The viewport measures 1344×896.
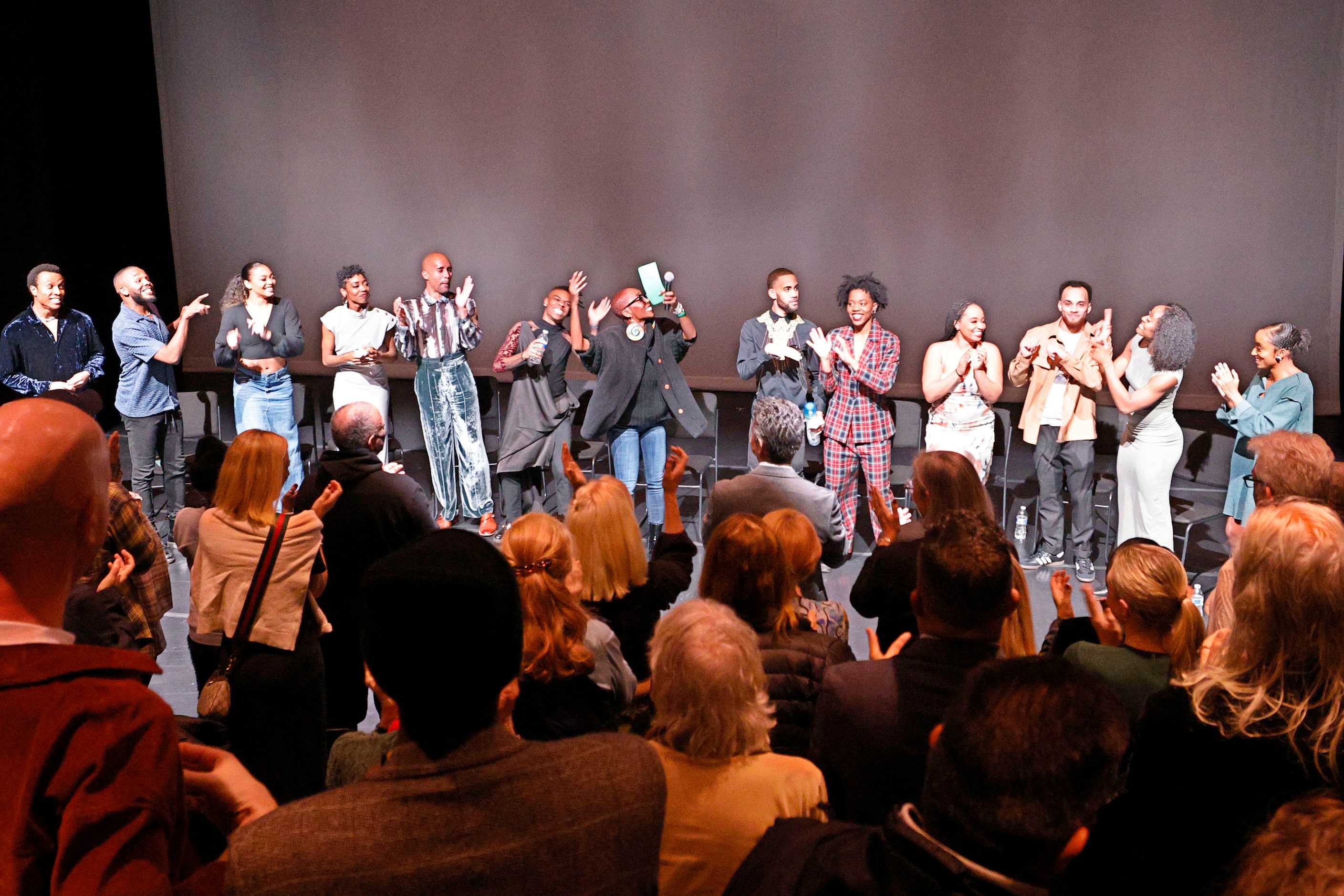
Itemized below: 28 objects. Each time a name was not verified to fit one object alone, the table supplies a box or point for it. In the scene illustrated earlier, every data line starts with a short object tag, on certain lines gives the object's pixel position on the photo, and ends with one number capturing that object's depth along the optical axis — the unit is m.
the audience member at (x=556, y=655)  2.18
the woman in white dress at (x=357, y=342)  6.19
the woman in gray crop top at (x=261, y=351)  6.15
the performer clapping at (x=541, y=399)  5.95
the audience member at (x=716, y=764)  1.59
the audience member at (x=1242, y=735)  1.46
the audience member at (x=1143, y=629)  2.21
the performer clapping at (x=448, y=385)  6.10
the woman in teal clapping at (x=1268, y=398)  4.96
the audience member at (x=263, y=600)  2.68
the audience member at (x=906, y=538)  2.79
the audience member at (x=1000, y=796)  1.12
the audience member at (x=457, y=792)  1.03
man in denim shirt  5.99
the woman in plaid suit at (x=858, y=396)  5.74
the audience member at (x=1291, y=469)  2.86
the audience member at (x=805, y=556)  2.62
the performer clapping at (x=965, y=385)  5.56
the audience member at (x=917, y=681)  1.87
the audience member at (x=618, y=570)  2.79
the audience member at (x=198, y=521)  2.87
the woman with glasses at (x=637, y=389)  5.84
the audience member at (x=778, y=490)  3.53
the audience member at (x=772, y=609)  2.20
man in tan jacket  5.44
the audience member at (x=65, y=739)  0.99
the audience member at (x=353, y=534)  3.32
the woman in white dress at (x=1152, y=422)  5.06
